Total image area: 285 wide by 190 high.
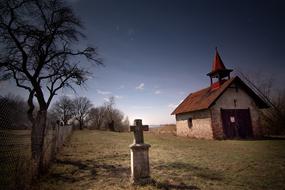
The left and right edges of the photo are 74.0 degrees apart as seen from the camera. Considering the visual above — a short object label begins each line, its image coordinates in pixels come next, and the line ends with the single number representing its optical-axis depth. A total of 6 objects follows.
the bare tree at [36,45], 8.45
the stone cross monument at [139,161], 5.27
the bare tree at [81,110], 61.82
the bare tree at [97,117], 61.59
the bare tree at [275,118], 21.20
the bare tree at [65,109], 62.78
